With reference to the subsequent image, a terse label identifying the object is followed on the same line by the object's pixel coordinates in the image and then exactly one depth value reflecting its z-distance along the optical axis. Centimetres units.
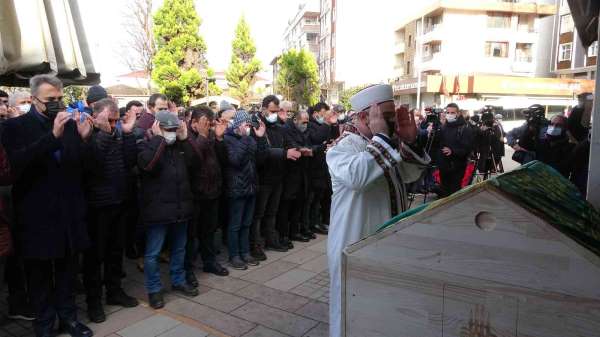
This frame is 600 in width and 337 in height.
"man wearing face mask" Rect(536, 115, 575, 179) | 602
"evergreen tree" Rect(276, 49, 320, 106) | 4375
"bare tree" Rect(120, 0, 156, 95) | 2650
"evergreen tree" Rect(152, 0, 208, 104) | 2448
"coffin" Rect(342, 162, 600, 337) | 106
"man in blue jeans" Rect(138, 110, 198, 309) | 399
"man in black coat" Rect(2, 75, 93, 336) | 310
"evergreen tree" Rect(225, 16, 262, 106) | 4016
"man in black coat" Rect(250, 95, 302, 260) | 561
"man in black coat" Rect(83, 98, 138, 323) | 383
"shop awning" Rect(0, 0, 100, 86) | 304
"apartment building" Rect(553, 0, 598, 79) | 3616
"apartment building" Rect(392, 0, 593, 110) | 3828
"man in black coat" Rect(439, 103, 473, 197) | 793
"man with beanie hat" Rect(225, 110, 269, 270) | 504
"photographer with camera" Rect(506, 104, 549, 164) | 696
